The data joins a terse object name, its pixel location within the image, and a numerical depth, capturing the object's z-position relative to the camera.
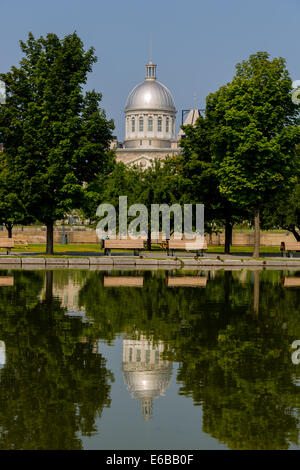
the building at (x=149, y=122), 188.75
